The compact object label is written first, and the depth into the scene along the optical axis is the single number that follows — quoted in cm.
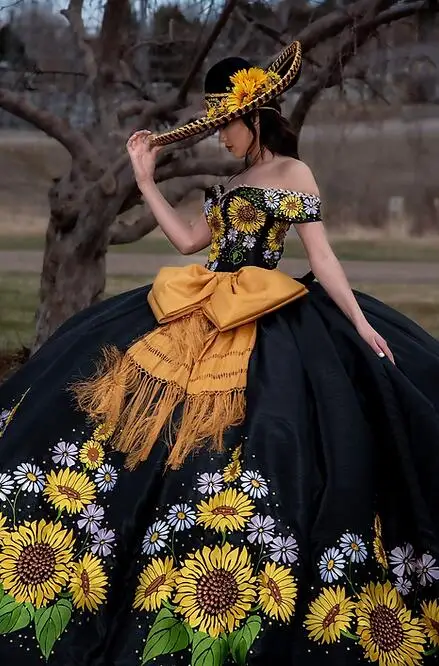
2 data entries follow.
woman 445
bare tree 696
